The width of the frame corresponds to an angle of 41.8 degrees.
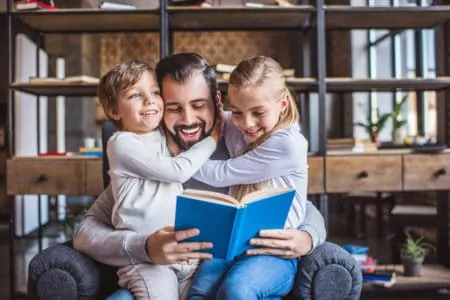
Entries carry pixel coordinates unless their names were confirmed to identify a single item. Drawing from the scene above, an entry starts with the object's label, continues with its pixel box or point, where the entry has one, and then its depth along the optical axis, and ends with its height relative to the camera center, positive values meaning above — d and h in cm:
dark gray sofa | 172 -37
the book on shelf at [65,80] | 327 +39
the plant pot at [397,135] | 421 +10
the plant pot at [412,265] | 333 -66
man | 160 -16
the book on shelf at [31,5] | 327 +82
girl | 164 -2
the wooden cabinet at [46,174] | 322 -13
